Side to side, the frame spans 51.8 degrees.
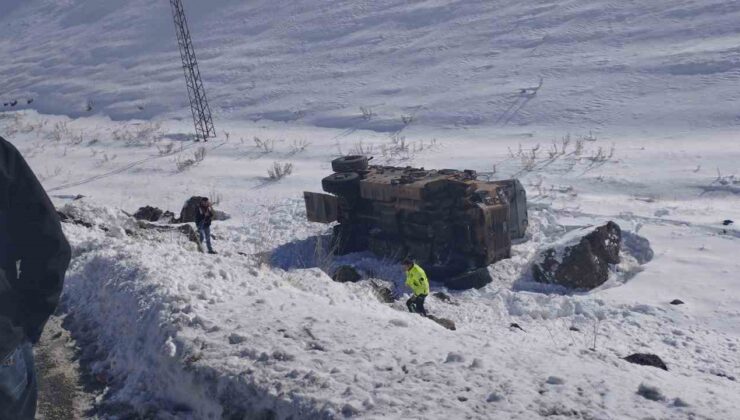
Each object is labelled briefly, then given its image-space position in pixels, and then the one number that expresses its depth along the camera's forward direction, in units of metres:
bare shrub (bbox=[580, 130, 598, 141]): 23.34
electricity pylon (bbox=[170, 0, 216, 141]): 29.98
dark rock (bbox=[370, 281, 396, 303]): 10.51
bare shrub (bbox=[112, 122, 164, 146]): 31.22
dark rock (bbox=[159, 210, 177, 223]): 16.55
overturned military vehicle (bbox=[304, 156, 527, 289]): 12.52
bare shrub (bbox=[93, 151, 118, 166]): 27.37
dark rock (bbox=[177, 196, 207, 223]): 16.22
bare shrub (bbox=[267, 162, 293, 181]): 21.23
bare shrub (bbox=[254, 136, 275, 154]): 26.50
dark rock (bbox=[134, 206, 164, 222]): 16.78
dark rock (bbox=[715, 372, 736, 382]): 8.19
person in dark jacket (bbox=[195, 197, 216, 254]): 13.16
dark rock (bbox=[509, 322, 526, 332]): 9.85
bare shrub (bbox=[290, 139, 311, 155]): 25.92
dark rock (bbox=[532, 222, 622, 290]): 12.23
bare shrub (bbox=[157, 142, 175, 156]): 27.79
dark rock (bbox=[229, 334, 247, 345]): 5.25
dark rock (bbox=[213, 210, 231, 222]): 17.59
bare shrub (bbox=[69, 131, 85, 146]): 33.03
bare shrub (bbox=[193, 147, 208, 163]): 25.58
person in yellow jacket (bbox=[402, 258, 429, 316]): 10.19
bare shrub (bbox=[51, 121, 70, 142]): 34.41
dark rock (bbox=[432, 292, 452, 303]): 11.55
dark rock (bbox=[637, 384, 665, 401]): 4.46
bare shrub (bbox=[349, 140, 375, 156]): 24.44
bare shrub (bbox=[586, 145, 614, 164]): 20.38
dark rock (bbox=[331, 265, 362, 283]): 12.04
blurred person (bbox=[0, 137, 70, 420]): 3.06
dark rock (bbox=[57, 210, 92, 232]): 12.80
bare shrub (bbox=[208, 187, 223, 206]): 19.34
